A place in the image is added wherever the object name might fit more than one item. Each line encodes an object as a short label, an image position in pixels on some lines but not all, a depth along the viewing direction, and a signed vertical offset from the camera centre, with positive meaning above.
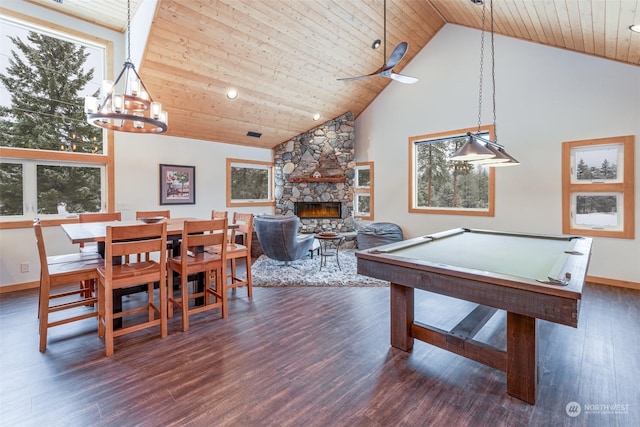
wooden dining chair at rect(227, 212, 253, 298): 3.82 -0.55
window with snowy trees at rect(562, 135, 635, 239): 4.38 +0.30
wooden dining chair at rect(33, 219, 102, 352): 2.60 -0.60
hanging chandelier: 2.82 +1.00
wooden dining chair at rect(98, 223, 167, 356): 2.59 -0.59
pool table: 1.75 -0.52
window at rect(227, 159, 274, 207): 6.93 +0.63
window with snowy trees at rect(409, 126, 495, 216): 5.89 +0.59
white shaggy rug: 4.53 -1.09
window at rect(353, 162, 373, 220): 7.43 +0.43
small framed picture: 5.71 +0.48
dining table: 2.71 -0.25
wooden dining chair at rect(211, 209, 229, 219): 4.52 -0.10
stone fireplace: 7.45 +0.86
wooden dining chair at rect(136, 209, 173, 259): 4.26 -0.08
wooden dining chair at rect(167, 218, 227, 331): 3.03 -0.58
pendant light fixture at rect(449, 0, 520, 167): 2.94 +0.54
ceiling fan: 3.29 +1.69
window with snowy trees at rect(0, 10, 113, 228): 4.15 +1.24
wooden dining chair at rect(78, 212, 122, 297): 3.70 -0.14
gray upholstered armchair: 5.01 -0.51
